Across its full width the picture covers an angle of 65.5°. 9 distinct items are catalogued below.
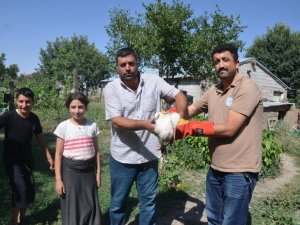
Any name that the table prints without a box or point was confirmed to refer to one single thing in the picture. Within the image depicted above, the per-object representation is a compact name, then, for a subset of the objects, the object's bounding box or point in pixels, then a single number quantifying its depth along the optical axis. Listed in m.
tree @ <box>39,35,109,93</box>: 25.78
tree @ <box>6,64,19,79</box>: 43.57
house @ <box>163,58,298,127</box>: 12.36
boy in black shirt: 2.87
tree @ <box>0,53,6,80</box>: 36.86
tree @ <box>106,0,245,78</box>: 9.93
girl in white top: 2.61
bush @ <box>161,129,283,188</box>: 5.41
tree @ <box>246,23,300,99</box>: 22.07
